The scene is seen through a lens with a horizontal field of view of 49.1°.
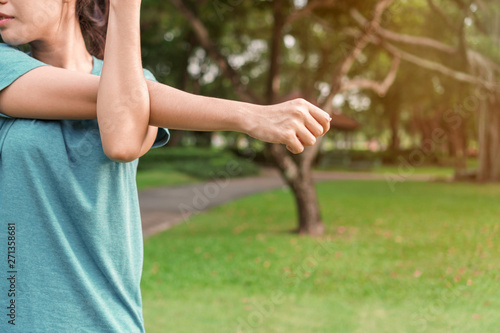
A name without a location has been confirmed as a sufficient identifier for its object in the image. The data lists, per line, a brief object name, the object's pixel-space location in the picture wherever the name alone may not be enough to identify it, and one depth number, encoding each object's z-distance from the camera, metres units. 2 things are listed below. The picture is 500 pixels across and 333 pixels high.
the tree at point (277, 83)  8.50
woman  0.86
